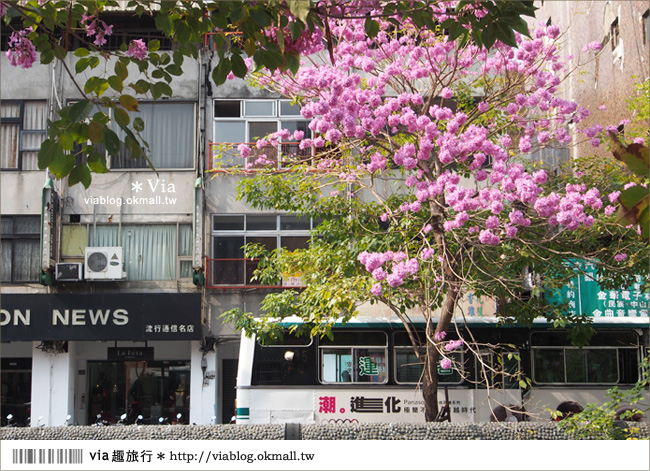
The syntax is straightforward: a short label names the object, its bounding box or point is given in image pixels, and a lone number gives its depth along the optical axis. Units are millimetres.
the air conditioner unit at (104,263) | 15086
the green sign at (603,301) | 14180
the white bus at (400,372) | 11320
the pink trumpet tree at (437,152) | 8273
